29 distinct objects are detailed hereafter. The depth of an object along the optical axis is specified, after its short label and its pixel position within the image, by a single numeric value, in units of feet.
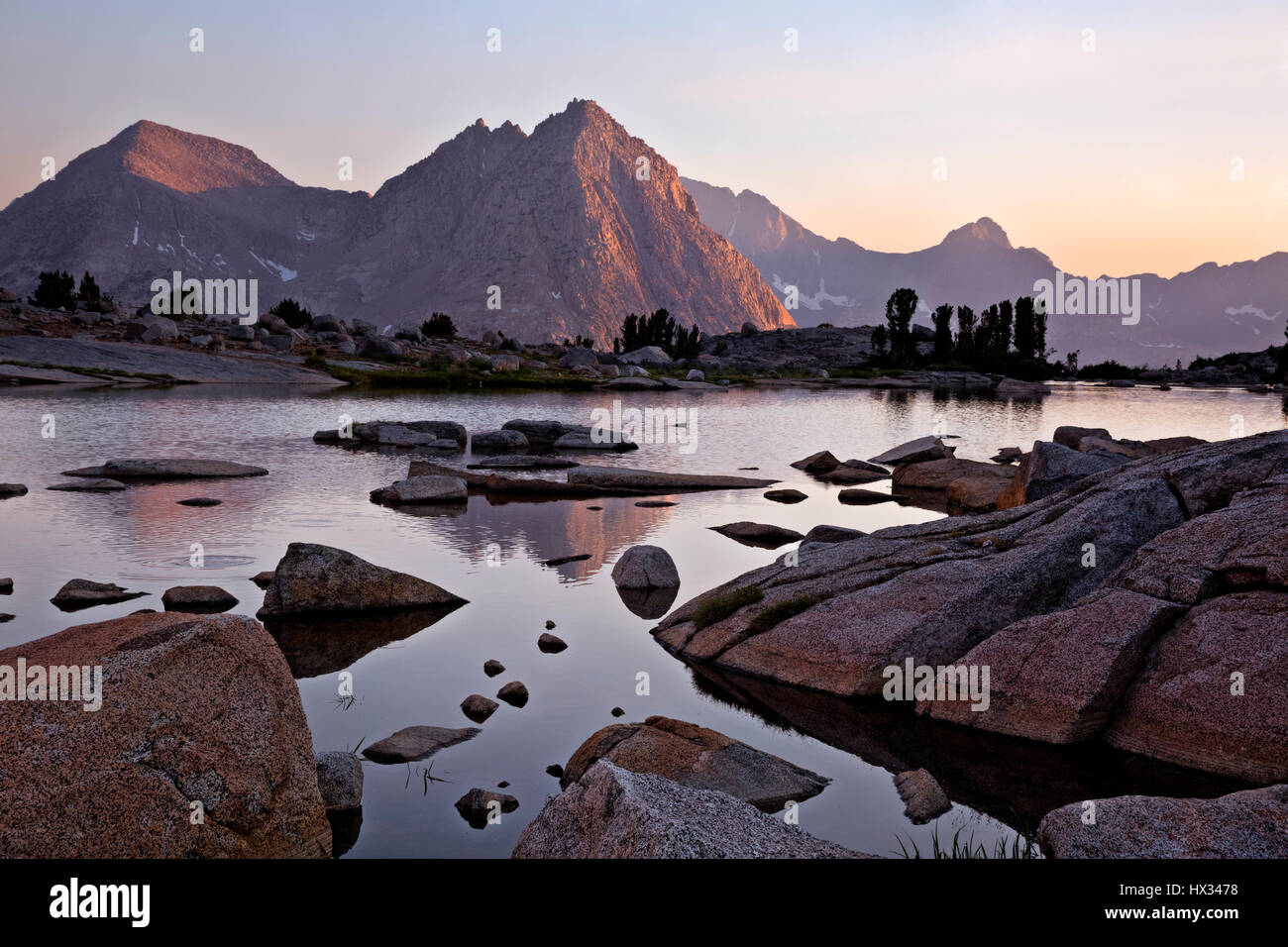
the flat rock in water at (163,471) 84.28
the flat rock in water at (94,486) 76.59
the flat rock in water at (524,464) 102.99
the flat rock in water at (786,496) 86.17
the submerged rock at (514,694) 35.06
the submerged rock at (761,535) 66.49
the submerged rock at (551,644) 41.19
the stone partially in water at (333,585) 45.42
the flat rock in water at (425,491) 78.79
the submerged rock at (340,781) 26.22
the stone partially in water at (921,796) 27.68
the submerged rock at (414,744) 29.78
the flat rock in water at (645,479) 89.45
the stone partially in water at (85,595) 45.08
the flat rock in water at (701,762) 27.86
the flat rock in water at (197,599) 44.96
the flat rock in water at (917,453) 106.93
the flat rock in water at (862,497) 86.68
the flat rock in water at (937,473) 94.87
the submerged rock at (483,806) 25.99
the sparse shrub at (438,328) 420.36
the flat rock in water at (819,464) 107.24
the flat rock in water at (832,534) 61.82
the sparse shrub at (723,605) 43.93
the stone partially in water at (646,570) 52.95
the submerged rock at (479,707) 33.58
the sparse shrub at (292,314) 386.93
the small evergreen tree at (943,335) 464.24
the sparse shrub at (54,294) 331.36
